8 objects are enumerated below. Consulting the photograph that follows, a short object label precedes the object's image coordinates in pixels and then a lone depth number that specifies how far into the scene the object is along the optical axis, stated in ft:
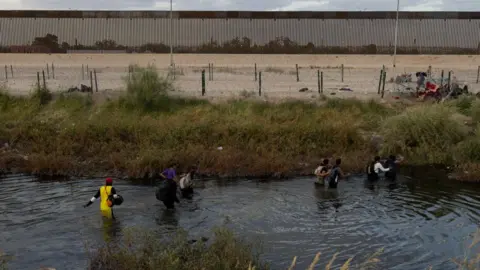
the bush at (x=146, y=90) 86.07
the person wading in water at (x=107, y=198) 46.02
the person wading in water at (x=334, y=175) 56.54
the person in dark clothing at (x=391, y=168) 60.90
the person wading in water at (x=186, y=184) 54.15
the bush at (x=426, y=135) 70.54
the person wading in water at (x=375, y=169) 60.34
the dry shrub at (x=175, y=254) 31.60
